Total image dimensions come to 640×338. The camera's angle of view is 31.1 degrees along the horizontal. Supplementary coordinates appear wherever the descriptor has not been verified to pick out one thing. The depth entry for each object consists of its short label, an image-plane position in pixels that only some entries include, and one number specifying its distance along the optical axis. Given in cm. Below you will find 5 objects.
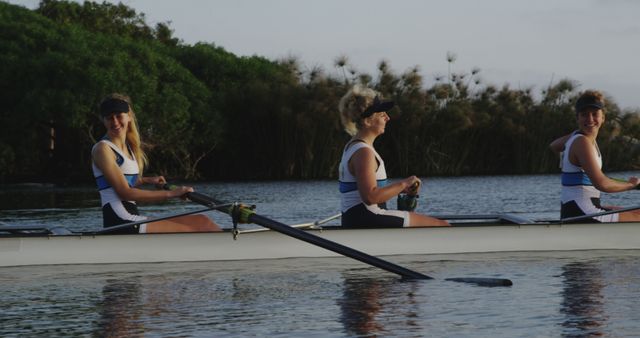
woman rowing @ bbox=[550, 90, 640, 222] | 1242
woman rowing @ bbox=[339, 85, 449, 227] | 1124
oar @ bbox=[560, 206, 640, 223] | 1290
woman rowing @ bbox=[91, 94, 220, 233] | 1141
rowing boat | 1173
